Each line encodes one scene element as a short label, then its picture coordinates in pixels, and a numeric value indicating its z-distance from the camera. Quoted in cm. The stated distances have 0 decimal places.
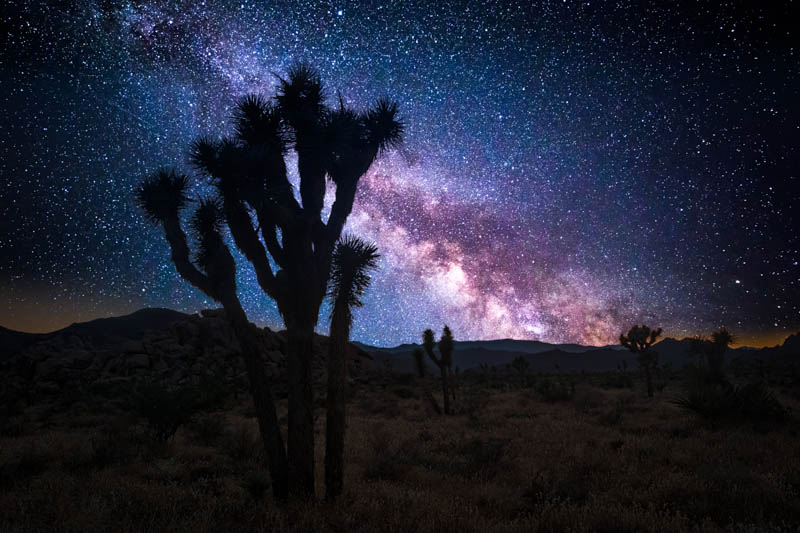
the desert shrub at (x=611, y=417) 1348
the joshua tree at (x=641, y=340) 2621
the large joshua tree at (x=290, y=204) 645
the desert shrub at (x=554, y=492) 627
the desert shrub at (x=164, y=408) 1100
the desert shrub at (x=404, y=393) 2652
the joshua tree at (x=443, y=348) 2222
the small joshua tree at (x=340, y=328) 642
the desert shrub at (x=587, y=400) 1793
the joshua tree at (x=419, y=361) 4162
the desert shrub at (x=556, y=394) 2097
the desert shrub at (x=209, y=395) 1184
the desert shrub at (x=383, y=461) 809
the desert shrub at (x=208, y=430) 1174
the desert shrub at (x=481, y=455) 815
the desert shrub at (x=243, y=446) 950
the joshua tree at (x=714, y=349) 1817
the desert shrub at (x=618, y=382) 2884
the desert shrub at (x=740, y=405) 1196
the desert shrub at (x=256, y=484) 658
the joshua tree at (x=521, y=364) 3695
